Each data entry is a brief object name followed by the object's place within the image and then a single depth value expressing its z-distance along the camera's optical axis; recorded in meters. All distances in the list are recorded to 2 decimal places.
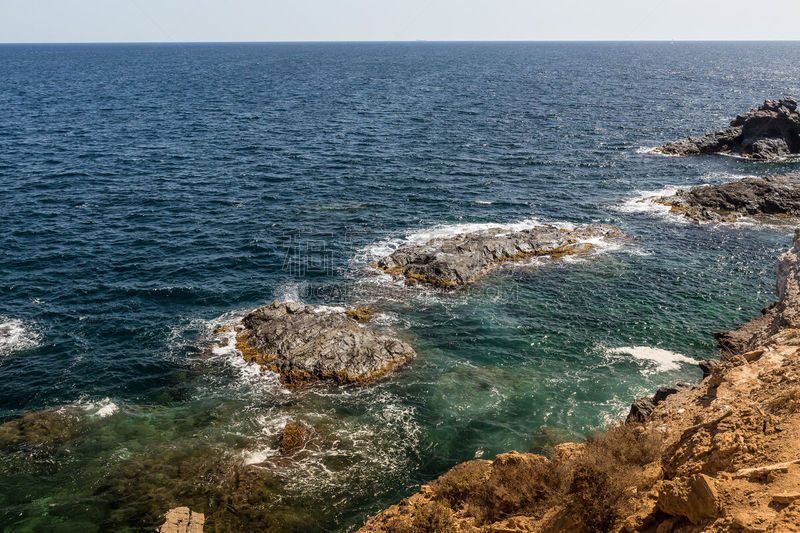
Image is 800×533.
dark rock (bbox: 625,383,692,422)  27.56
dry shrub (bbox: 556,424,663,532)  17.17
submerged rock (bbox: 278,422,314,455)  29.55
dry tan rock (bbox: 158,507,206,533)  23.17
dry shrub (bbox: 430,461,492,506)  22.23
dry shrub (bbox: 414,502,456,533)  19.75
